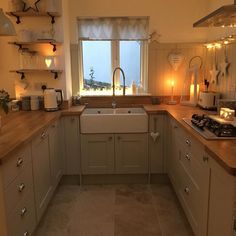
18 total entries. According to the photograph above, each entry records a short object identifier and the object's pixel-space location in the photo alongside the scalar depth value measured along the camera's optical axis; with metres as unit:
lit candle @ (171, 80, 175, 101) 3.66
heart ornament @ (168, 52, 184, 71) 3.55
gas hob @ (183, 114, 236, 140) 1.86
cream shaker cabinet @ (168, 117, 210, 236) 1.80
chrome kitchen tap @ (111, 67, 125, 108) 3.52
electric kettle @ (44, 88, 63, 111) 3.07
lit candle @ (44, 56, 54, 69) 3.25
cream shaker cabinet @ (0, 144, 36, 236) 1.60
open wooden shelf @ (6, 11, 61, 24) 3.06
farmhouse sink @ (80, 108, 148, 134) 3.12
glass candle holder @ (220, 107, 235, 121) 2.16
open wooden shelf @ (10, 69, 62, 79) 3.20
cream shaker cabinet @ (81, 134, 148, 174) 3.17
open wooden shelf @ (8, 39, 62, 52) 3.07
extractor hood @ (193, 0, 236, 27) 1.74
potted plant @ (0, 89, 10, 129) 2.08
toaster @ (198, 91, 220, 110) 3.04
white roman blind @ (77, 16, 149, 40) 3.57
